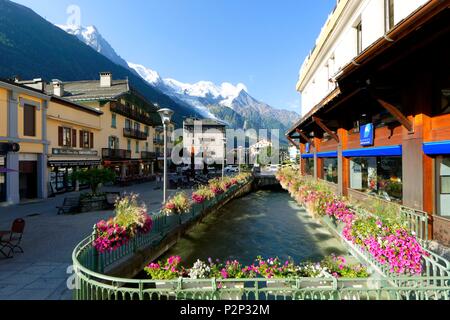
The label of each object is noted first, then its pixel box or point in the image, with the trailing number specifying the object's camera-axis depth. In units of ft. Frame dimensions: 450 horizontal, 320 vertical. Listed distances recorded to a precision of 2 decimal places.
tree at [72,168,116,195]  52.54
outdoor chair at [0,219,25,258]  25.42
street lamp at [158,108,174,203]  32.12
